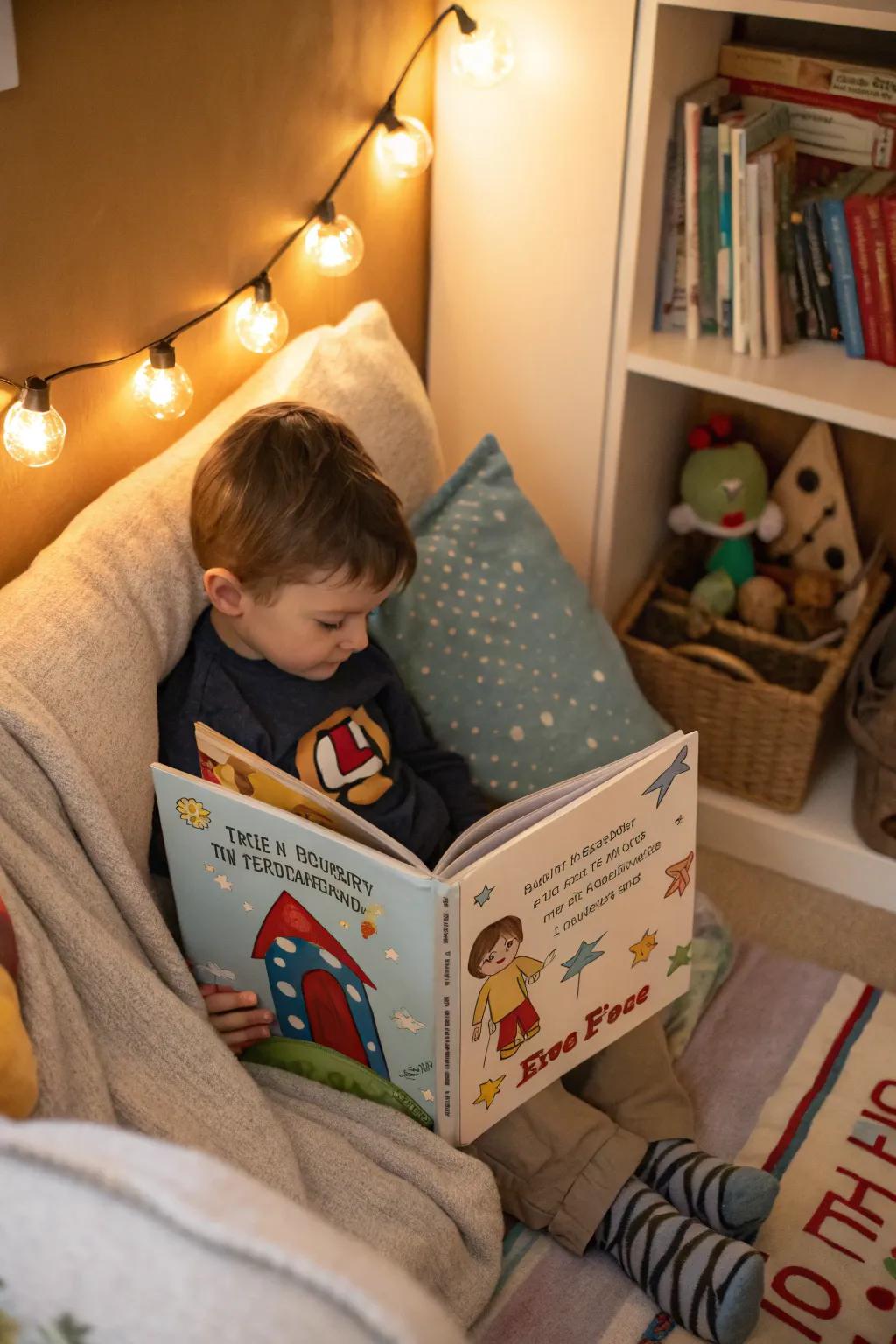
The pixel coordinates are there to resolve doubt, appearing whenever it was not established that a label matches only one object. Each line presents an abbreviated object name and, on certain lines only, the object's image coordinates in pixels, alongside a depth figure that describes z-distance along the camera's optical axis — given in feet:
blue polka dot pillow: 4.76
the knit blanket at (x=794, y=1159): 3.92
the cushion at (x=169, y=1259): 2.17
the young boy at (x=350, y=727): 3.84
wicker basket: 5.46
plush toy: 5.79
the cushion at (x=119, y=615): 3.64
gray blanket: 3.43
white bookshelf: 4.79
